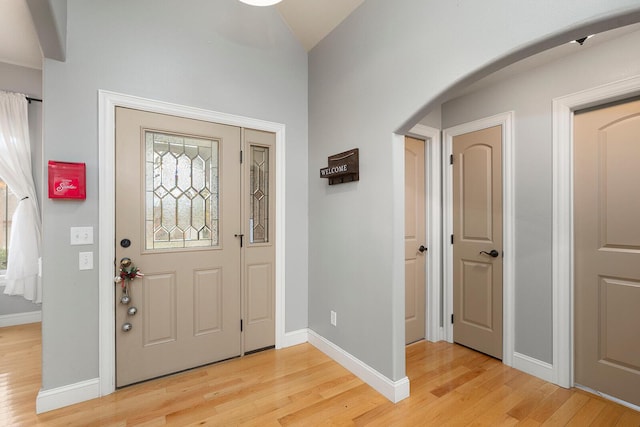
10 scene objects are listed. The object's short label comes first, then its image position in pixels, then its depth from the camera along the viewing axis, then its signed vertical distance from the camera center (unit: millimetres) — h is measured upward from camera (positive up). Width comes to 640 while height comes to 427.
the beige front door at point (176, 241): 2260 -217
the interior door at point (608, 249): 2041 -261
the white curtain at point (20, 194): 3193 +261
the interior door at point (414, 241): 3023 -274
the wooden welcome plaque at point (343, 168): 2424 +416
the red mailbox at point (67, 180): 1942 +249
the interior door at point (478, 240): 2711 -250
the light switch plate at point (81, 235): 2053 -138
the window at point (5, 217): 3375 -5
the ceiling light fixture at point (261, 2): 1970 +1478
